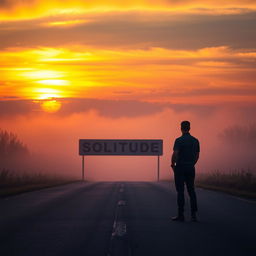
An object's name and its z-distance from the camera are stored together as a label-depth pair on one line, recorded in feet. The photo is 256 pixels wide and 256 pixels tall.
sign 262.06
